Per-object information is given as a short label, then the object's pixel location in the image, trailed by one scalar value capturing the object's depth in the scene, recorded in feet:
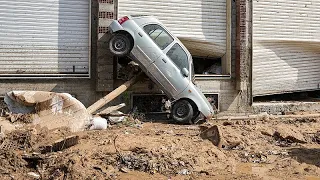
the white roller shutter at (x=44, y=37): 33.71
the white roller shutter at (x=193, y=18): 37.56
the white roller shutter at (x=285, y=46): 42.01
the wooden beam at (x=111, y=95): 30.78
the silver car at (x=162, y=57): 32.60
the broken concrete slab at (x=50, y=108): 27.25
